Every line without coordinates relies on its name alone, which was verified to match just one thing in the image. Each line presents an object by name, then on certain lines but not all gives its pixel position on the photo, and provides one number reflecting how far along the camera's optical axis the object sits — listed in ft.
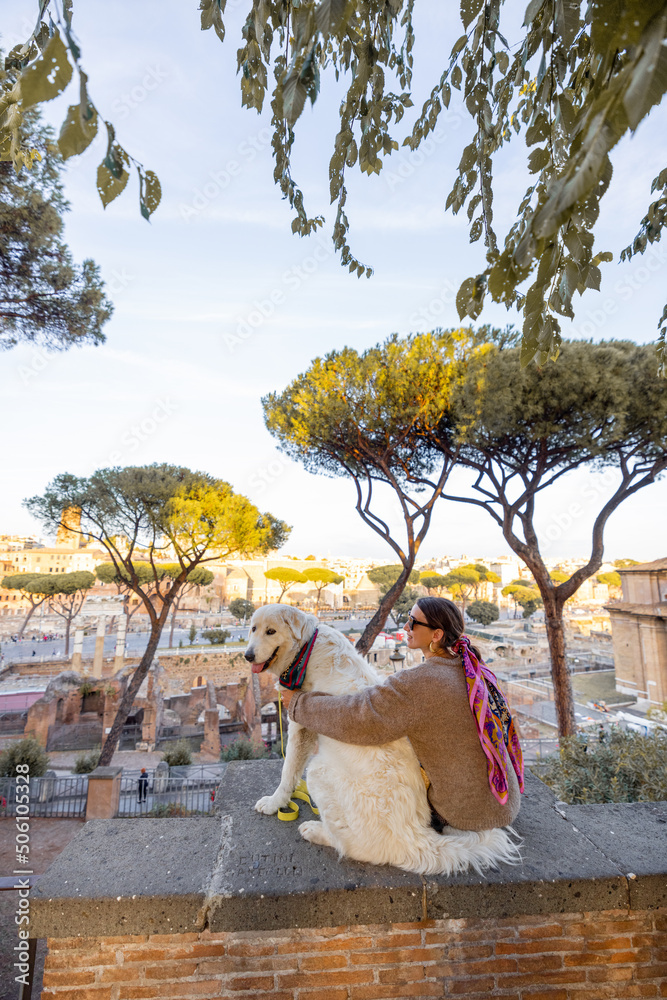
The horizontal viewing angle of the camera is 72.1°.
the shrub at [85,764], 38.68
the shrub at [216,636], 90.81
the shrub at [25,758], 31.71
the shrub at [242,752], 38.60
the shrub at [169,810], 28.43
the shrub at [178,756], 42.52
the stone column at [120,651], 70.44
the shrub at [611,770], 13.10
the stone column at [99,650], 68.54
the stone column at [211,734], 50.11
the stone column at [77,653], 68.77
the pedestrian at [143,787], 32.63
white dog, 4.78
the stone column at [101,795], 26.45
